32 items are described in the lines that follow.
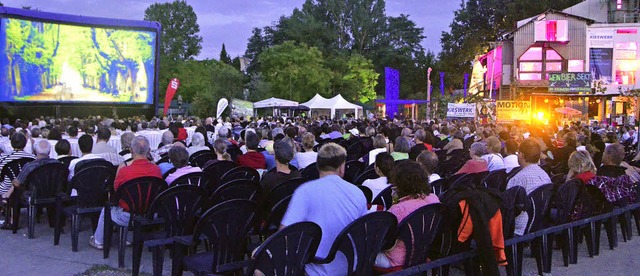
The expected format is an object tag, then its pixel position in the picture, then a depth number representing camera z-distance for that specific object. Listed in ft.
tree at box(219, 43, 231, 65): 276.08
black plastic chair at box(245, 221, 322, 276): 10.88
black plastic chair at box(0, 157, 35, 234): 22.68
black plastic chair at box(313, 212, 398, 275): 11.77
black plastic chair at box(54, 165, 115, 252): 19.90
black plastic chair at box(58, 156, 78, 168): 23.75
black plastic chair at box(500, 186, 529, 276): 16.62
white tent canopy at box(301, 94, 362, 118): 108.78
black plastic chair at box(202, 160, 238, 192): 22.28
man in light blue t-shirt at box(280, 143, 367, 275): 11.77
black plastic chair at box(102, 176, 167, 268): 17.66
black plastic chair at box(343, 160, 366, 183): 26.96
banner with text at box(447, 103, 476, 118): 67.82
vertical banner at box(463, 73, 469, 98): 174.81
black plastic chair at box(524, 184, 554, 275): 18.16
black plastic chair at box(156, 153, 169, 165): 25.02
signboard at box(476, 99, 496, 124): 83.64
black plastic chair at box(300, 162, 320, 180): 24.28
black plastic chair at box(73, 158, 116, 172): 21.30
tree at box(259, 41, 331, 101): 146.00
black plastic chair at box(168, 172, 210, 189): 18.57
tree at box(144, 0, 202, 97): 185.78
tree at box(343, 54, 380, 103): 175.11
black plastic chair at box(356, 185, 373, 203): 17.95
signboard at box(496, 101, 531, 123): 65.51
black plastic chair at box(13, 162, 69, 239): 21.49
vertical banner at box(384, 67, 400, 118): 115.34
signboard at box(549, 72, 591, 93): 98.58
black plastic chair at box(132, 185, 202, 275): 16.17
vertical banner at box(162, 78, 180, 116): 90.74
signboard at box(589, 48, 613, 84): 124.36
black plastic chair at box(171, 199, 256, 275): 13.14
